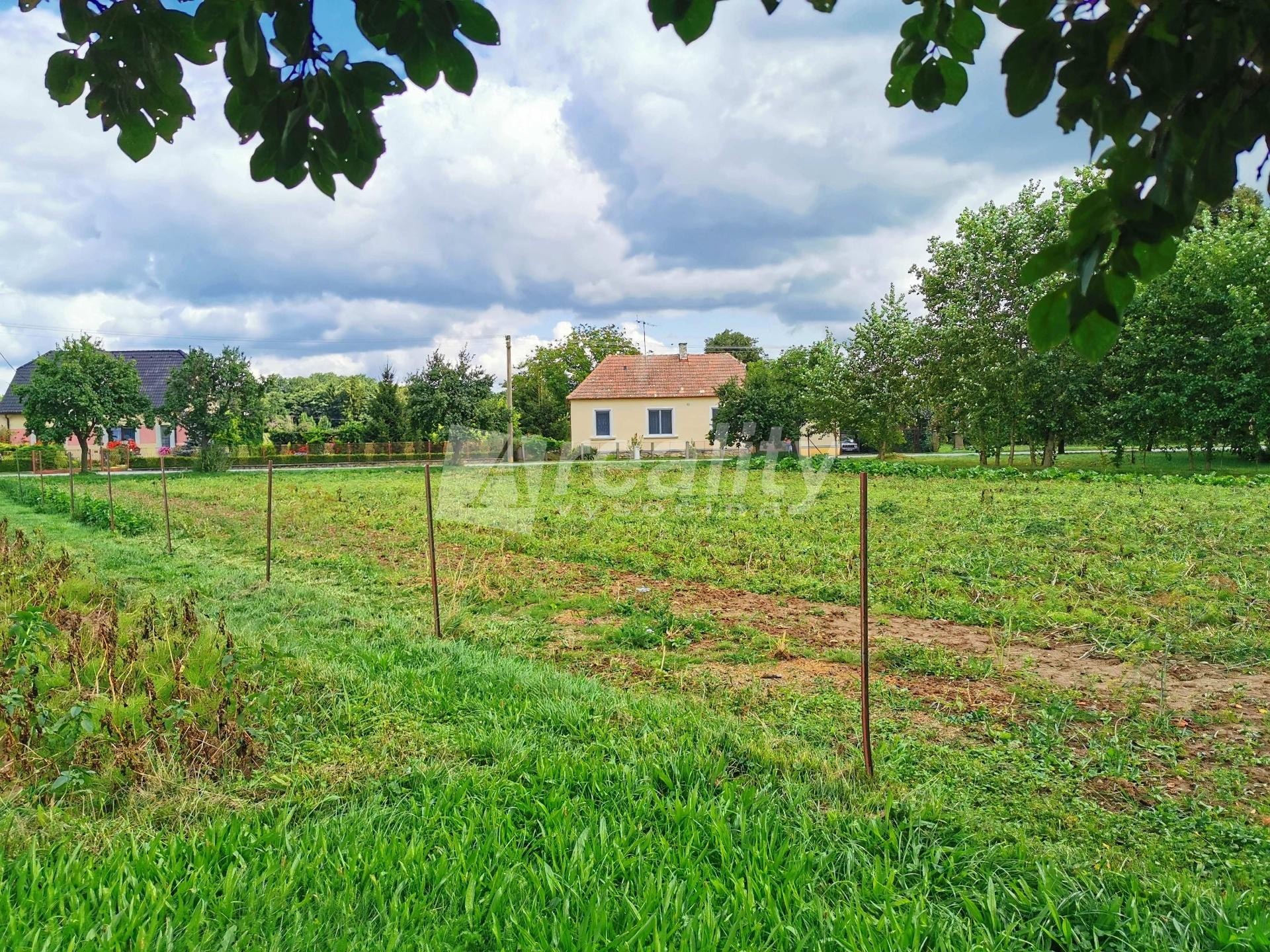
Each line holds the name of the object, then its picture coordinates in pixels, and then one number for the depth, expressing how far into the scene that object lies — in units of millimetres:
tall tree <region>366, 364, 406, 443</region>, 34250
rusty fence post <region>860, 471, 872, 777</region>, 3170
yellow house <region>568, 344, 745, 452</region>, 31781
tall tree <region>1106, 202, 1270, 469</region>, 16984
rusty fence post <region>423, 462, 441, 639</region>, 5430
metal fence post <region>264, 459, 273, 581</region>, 7227
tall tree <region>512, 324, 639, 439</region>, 47656
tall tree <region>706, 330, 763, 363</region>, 52719
